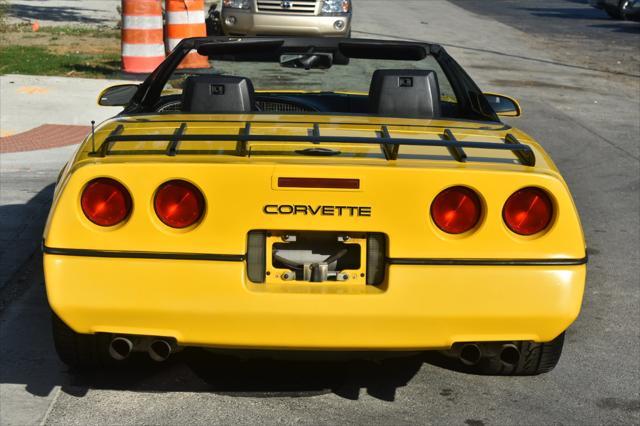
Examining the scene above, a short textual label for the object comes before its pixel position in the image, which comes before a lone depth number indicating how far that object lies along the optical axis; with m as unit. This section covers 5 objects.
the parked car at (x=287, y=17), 17.91
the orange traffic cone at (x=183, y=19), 14.34
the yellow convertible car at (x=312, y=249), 3.82
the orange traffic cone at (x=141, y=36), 14.02
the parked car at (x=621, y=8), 31.42
